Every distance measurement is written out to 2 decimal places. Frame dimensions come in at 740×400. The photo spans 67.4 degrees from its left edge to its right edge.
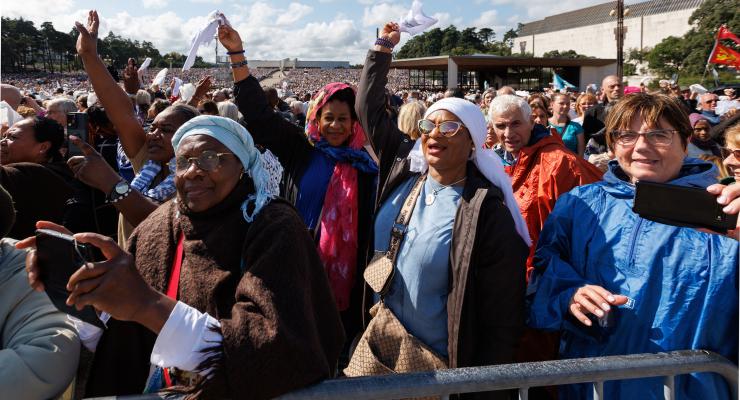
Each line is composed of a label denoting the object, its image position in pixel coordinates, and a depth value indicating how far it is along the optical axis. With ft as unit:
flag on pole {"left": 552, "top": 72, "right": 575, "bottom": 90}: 49.50
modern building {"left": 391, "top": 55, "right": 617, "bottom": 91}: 129.80
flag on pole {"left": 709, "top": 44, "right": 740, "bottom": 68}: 48.50
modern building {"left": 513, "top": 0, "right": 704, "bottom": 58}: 273.07
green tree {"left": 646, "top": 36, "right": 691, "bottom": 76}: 210.18
